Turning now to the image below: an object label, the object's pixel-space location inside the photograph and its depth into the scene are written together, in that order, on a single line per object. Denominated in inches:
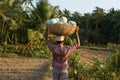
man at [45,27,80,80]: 120.6
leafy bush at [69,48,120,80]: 155.4
